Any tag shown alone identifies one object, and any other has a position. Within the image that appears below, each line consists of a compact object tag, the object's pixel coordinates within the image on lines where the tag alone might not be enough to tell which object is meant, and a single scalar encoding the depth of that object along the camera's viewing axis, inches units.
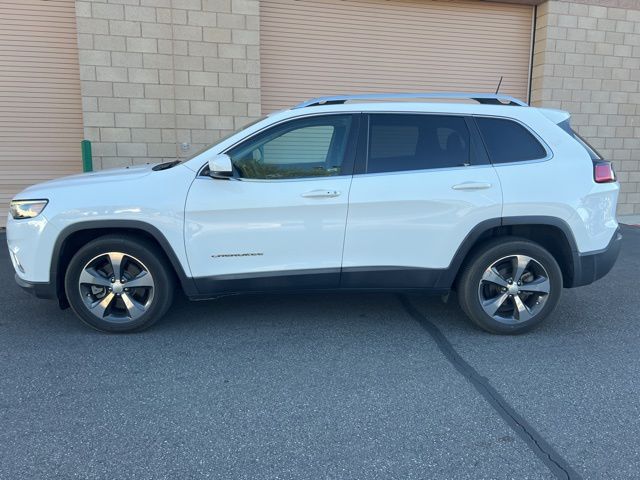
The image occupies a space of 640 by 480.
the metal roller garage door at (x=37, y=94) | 309.0
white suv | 151.0
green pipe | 306.0
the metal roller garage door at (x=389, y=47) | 343.0
